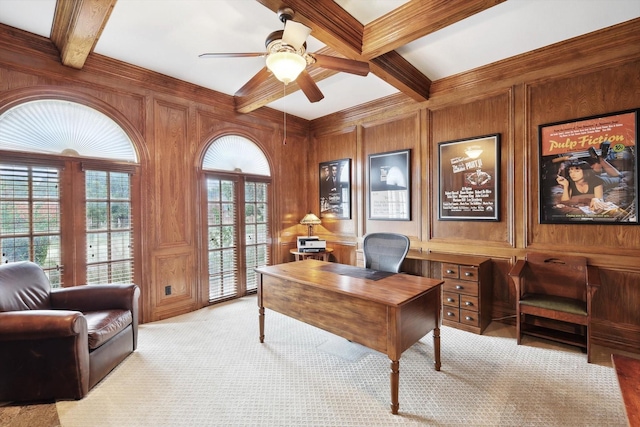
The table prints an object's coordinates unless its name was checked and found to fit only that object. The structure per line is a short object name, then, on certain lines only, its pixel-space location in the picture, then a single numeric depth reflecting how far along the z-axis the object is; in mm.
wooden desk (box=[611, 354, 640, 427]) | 1205
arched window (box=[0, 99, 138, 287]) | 2701
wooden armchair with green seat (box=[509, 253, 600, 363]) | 2559
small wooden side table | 4520
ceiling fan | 1970
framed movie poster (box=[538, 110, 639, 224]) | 2600
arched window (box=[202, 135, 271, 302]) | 4109
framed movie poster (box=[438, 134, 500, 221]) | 3322
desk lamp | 4715
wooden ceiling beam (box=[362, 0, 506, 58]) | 2012
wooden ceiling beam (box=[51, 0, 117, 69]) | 2068
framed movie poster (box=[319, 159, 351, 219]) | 4781
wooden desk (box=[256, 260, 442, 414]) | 1899
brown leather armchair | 1953
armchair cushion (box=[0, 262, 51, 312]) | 2211
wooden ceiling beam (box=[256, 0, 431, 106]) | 2064
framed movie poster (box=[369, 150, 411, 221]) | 4062
